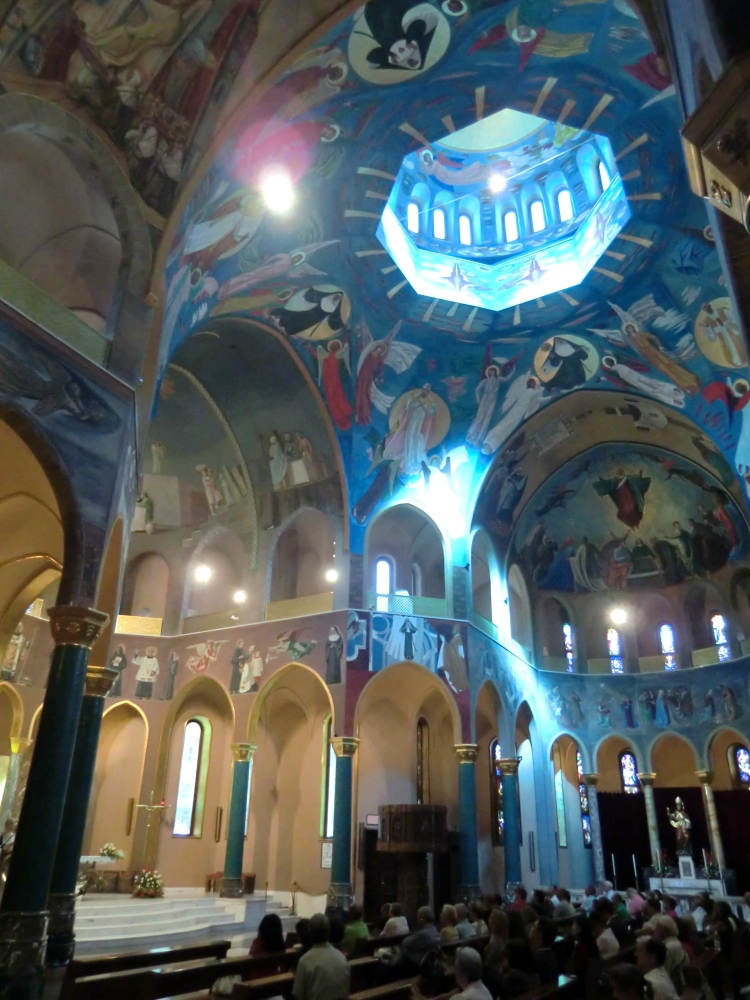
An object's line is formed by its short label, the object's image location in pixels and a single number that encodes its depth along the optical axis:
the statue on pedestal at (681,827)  22.94
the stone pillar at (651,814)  24.44
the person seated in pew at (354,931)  9.08
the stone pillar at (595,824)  24.77
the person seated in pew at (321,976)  5.82
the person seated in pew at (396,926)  10.08
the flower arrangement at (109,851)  15.78
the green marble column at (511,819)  19.94
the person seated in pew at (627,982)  5.80
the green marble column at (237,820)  18.23
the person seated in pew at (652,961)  6.30
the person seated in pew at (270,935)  7.63
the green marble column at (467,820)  18.00
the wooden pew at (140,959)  7.93
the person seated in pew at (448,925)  9.52
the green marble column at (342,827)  16.81
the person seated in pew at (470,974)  5.35
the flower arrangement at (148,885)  17.58
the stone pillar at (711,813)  23.67
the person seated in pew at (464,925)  9.78
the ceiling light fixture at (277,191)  14.31
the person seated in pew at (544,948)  7.46
